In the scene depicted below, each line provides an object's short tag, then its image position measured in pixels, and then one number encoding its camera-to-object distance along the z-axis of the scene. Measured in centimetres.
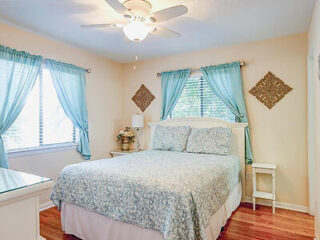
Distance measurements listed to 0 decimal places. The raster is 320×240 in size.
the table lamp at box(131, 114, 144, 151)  432
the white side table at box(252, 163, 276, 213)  310
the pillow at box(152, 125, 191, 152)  357
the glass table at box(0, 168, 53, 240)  68
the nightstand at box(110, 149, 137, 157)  435
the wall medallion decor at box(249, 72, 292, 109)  329
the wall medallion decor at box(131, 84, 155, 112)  452
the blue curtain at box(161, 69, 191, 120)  407
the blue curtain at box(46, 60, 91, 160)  343
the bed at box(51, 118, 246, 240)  177
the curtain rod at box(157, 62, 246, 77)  355
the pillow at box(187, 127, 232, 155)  325
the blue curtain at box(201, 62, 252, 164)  351
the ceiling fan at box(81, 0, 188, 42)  205
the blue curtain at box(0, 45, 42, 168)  276
